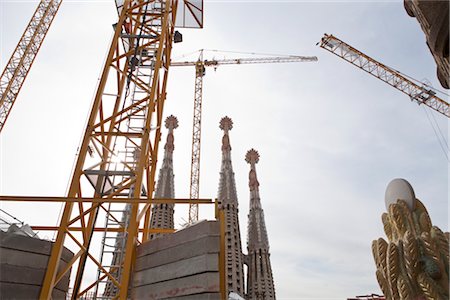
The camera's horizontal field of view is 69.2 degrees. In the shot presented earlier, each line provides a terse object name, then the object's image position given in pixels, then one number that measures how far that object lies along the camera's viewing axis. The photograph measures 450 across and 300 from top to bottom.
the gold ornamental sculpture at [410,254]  7.89
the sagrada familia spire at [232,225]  59.47
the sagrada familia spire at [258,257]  62.68
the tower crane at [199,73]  71.12
